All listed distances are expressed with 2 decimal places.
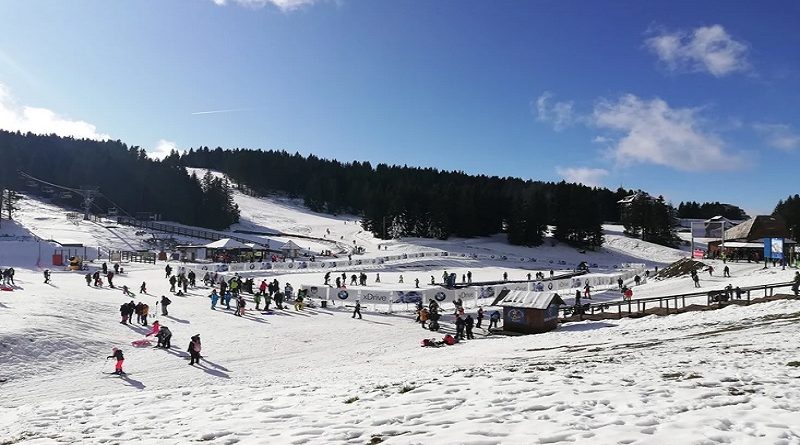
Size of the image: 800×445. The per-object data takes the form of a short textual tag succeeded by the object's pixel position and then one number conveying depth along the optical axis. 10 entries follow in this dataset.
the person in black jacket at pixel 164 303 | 26.22
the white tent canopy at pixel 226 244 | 55.30
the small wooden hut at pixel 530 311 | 25.73
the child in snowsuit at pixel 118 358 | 16.49
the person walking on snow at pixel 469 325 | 24.71
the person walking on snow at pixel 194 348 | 18.14
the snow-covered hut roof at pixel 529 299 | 25.88
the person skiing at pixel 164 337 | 20.12
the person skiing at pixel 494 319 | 27.80
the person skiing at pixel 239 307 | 27.92
